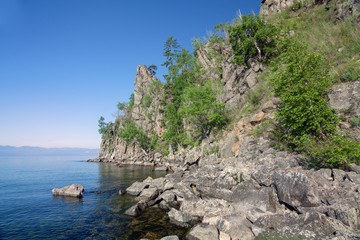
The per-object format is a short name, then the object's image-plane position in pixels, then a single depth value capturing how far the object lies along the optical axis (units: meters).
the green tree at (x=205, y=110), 37.72
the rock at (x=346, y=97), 14.43
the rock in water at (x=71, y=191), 22.16
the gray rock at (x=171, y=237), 10.61
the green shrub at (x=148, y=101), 88.36
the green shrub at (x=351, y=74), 15.80
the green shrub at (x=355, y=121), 13.34
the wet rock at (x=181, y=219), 13.31
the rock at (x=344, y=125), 13.81
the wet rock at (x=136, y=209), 15.58
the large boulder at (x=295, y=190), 10.16
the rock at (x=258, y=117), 23.61
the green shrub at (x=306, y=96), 13.55
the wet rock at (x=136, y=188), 22.30
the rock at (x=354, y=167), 10.46
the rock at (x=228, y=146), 26.58
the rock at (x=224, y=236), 9.95
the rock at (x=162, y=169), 46.94
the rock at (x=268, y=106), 22.67
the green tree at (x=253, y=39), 34.69
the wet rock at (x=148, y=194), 20.00
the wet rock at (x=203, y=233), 10.23
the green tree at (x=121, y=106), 110.94
